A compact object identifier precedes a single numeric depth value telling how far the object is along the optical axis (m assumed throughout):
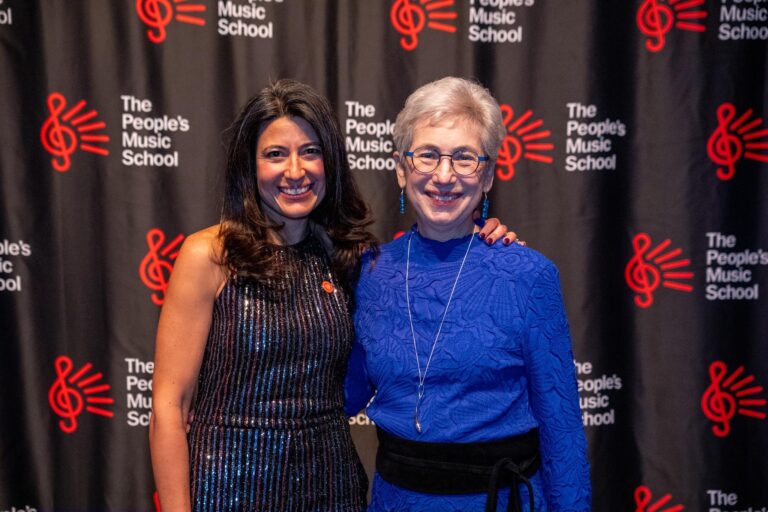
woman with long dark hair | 1.55
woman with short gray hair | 1.49
